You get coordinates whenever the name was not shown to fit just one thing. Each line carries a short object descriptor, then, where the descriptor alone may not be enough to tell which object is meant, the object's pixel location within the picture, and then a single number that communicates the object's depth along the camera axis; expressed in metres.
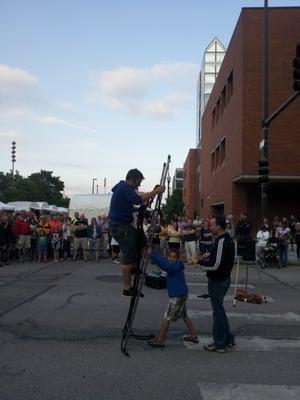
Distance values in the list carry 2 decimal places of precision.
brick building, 27.41
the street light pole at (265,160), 19.38
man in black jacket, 7.38
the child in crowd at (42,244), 20.47
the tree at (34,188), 81.06
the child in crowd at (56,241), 20.78
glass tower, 90.69
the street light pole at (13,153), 66.94
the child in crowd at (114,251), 21.55
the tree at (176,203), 66.00
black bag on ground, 8.23
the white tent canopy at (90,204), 30.34
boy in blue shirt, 7.54
